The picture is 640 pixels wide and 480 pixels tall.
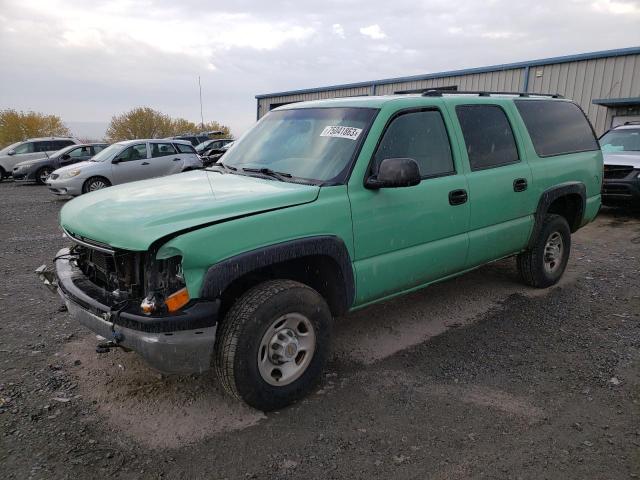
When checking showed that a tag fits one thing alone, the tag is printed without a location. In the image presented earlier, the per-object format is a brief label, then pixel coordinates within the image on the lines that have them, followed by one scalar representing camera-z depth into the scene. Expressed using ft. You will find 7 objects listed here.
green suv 8.46
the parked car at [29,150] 60.49
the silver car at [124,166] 39.99
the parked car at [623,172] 28.12
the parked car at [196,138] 78.02
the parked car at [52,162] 54.65
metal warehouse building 42.22
